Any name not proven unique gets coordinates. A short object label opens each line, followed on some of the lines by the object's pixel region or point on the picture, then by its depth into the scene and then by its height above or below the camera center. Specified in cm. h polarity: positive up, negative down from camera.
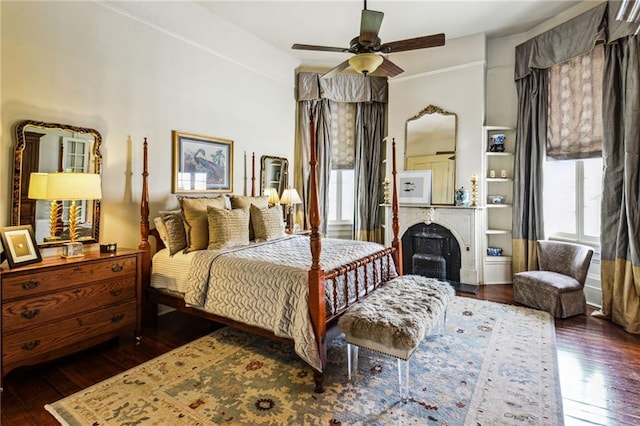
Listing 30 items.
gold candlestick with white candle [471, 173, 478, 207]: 461 +31
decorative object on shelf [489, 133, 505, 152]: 473 +100
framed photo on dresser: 225 -26
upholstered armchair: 346 -74
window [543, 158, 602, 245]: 397 +18
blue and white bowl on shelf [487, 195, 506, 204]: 478 +20
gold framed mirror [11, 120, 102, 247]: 260 +37
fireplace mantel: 466 -24
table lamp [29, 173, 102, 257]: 248 +15
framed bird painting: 379 +58
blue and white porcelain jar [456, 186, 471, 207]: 470 +22
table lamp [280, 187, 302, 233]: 491 +16
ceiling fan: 260 +139
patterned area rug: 193 -119
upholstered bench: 205 -73
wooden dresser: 218 -71
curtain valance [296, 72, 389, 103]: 550 +207
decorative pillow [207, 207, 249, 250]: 311 -18
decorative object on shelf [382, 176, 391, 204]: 539 +34
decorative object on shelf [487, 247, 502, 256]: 476 -56
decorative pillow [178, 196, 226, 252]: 313 -12
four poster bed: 224 -58
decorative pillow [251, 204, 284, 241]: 363 -15
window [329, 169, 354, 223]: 595 +24
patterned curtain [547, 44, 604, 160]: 377 +127
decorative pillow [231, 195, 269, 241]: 388 +11
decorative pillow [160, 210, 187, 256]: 315 -21
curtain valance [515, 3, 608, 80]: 352 +205
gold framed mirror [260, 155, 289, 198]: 493 +58
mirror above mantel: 489 +100
